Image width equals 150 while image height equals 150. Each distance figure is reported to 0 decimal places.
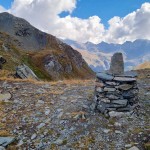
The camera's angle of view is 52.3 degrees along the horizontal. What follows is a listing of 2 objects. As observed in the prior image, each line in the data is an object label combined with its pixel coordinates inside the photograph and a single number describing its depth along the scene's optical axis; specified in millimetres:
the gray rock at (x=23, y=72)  14425
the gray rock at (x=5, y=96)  10021
